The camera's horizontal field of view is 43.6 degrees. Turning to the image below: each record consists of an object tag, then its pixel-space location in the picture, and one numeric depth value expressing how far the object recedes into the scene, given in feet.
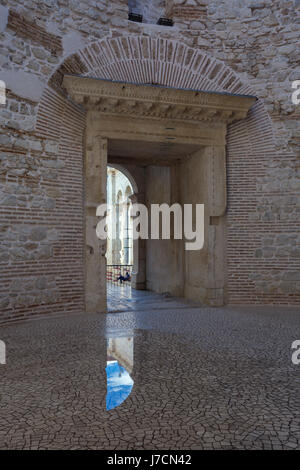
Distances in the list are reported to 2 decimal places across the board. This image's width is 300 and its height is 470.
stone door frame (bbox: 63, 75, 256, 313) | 21.89
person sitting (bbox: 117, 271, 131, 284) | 41.38
